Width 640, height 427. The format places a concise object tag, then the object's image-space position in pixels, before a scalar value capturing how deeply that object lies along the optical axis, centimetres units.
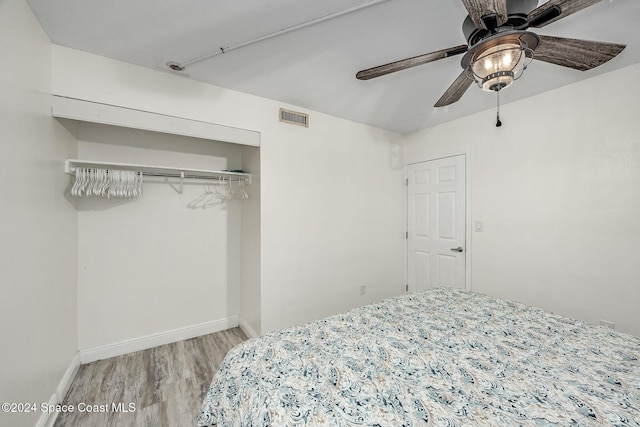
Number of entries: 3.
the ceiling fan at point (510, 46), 101
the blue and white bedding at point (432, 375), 89
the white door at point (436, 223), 306
